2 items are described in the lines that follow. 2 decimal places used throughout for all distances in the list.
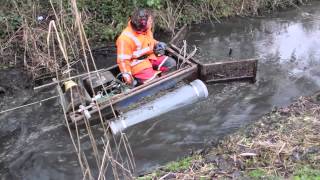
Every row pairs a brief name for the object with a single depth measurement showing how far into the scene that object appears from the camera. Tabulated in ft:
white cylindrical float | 16.88
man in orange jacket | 17.74
